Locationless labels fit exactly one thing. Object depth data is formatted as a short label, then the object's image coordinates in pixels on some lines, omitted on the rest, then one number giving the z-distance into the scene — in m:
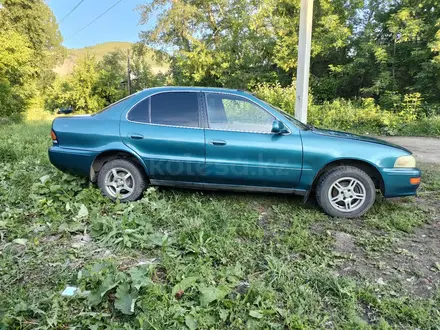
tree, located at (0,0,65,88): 20.97
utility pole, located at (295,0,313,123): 6.24
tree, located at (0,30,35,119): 15.15
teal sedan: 3.61
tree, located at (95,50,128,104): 21.02
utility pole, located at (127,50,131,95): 21.72
